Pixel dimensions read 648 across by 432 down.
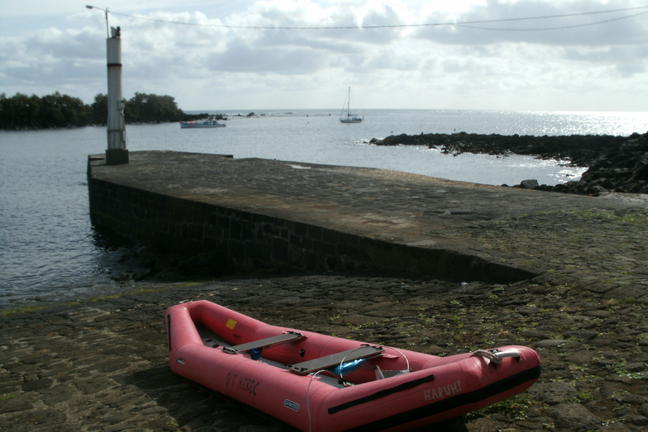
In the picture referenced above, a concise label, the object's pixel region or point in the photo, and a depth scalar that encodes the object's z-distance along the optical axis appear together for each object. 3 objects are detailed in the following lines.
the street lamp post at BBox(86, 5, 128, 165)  18.55
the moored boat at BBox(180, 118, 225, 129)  102.32
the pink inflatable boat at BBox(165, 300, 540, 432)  3.14
